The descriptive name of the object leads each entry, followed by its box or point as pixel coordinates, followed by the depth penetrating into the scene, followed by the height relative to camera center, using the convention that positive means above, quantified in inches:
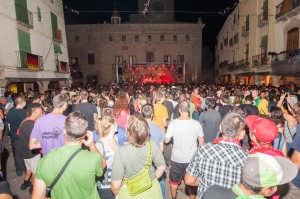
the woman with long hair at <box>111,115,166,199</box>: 97.3 -37.2
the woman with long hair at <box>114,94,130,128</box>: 191.7 -25.7
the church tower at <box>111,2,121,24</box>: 1604.3 +508.4
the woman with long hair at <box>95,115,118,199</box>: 117.6 -36.7
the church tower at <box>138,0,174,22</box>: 1702.8 +611.0
